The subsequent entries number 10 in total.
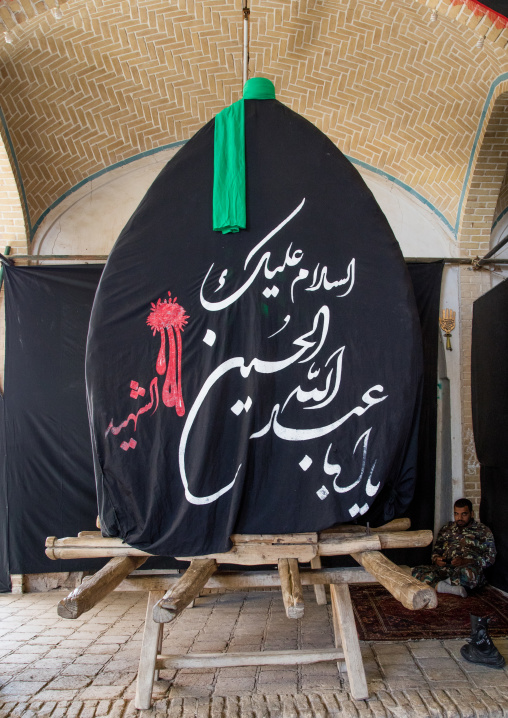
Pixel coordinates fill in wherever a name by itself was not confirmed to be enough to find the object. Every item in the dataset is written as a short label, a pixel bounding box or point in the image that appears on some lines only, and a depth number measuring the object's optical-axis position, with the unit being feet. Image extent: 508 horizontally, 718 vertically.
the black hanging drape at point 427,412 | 16.40
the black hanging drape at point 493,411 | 15.05
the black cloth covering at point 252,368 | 8.69
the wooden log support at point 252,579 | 8.93
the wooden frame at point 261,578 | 7.17
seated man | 15.28
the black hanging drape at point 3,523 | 16.20
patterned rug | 12.46
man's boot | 10.54
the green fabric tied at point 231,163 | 9.54
